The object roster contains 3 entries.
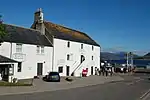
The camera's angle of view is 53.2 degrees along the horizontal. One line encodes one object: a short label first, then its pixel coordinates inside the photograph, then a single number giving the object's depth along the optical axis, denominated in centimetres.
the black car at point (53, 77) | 2066
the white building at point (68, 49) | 2633
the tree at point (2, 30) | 1628
